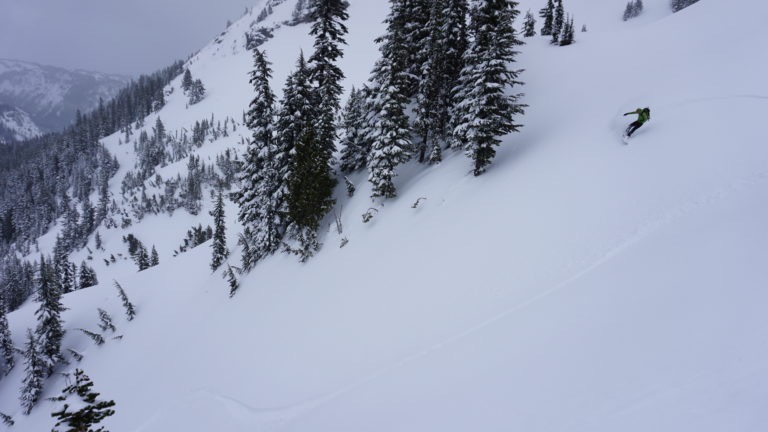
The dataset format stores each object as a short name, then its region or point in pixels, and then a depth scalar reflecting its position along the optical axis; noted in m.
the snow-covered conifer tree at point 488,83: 17.09
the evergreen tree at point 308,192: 22.27
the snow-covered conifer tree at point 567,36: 35.28
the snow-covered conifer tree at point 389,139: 21.08
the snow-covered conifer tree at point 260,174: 25.03
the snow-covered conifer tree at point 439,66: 22.38
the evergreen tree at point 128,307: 37.56
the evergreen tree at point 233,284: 27.30
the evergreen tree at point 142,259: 71.25
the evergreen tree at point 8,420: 32.59
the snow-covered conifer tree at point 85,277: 67.31
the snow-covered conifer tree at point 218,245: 35.19
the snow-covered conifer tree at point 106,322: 37.75
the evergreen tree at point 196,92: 194.02
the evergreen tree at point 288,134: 23.56
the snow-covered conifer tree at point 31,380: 33.34
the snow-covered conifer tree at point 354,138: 27.33
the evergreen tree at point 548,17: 51.03
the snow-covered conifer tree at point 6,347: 39.69
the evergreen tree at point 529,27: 48.00
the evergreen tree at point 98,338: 36.59
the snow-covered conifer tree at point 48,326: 35.84
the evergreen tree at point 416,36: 24.29
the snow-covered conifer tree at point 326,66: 24.48
